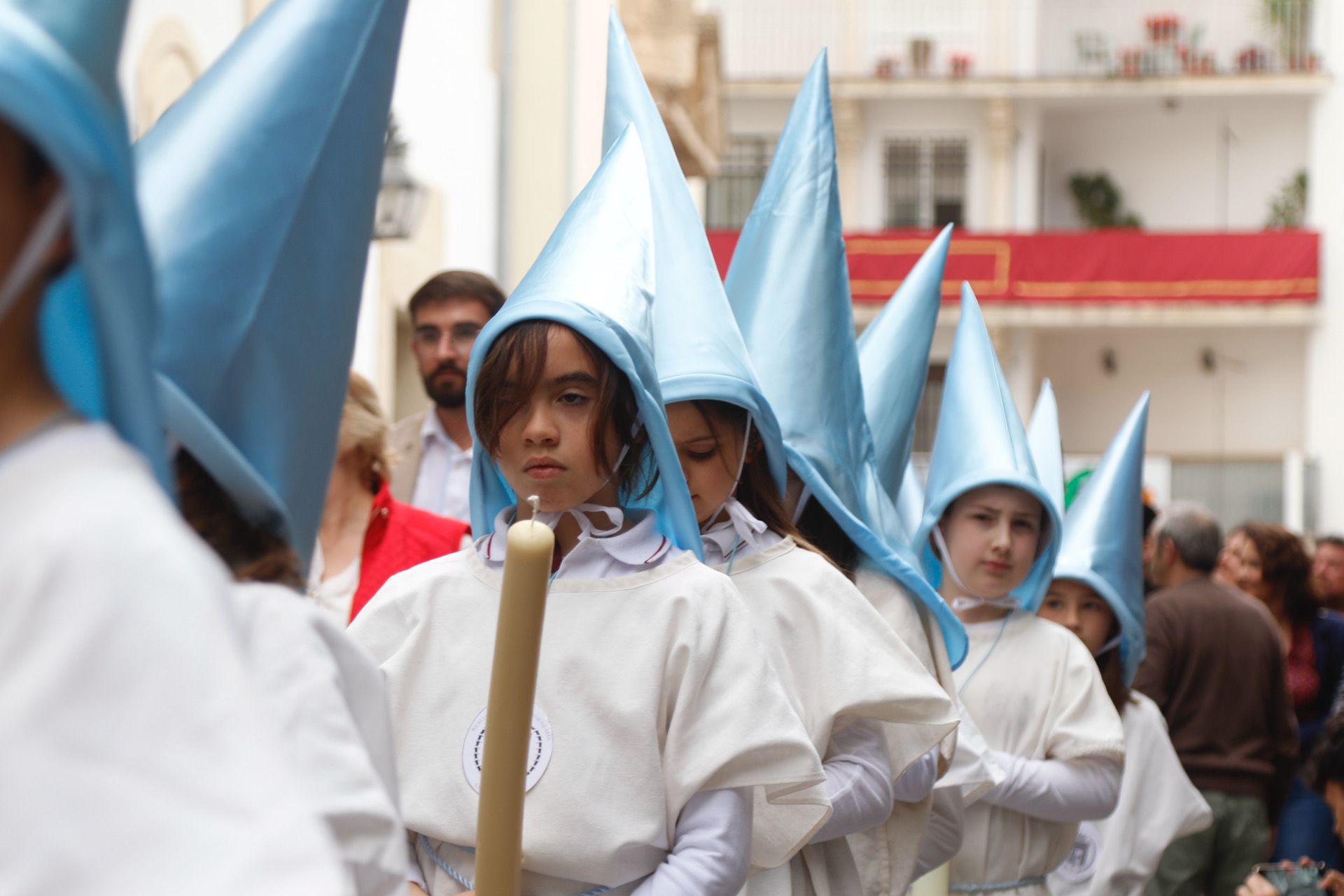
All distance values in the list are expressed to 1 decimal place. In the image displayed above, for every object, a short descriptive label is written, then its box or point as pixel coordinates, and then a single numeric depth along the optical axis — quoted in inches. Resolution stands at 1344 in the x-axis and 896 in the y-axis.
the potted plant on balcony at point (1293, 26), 1146.0
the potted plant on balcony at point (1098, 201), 1176.2
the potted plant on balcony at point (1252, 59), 1158.3
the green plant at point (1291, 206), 1119.0
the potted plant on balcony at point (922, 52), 1162.6
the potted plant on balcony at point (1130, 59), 1176.2
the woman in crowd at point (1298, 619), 280.7
